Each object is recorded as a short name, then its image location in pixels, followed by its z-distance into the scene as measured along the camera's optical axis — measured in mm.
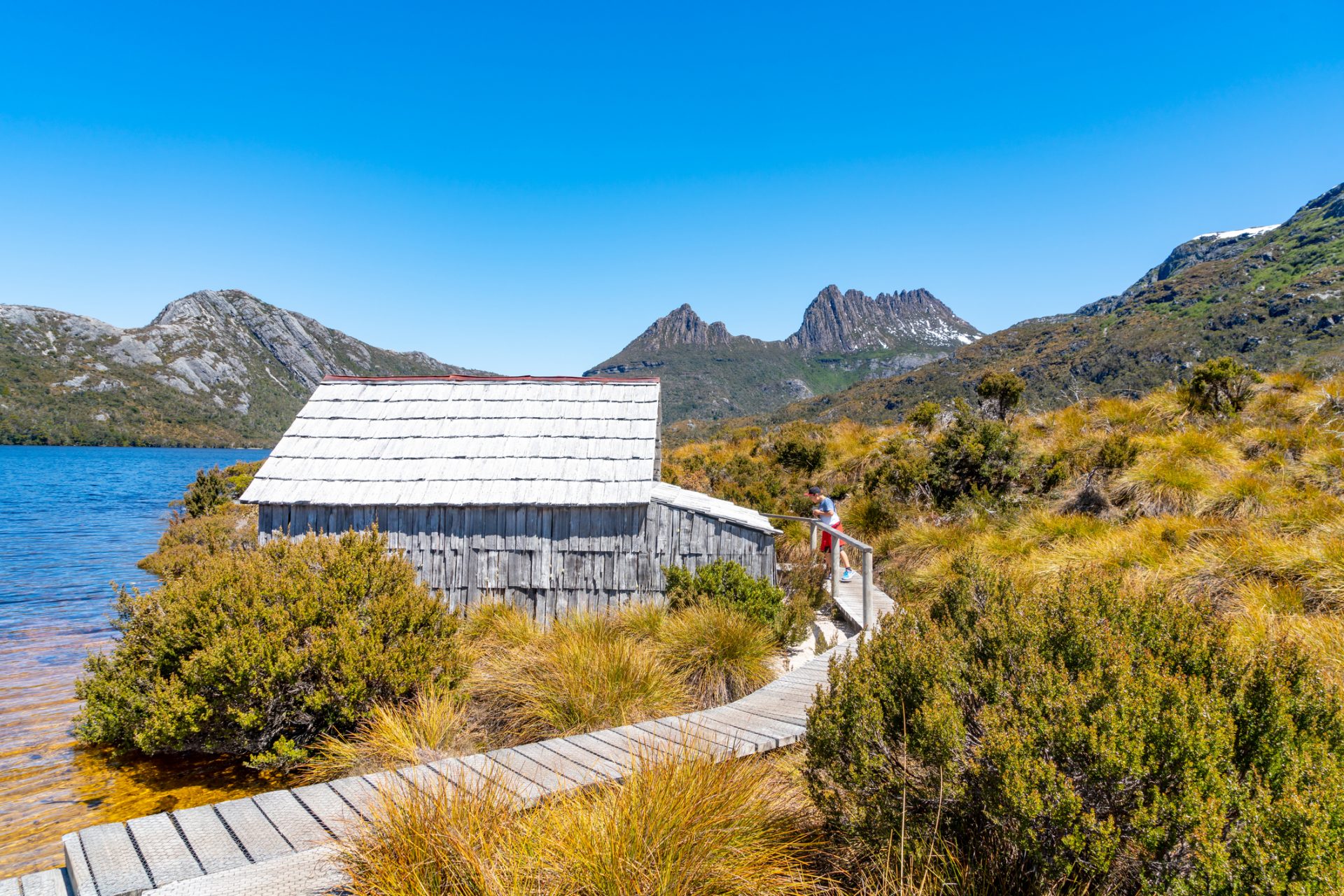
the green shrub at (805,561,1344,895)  2213
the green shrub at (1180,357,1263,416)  13891
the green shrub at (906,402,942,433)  19281
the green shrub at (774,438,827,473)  19391
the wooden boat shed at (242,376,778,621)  10125
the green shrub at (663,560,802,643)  9031
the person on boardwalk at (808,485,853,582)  11852
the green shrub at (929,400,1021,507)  13734
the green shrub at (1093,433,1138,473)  12234
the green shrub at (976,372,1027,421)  17781
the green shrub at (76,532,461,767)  5715
